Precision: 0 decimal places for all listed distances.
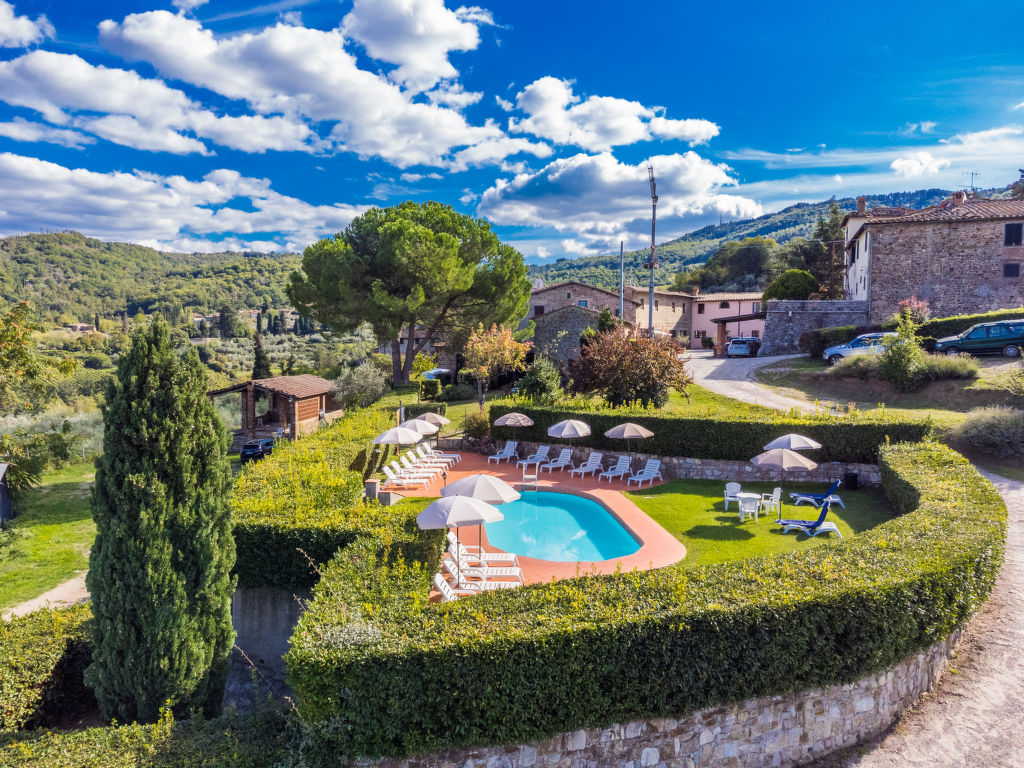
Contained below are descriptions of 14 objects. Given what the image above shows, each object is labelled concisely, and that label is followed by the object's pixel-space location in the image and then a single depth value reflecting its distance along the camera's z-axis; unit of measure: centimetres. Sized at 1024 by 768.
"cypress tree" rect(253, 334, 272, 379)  4019
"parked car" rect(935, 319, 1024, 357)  2408
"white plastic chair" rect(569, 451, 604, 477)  1841
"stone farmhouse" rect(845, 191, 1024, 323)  3002
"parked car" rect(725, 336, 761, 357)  3838
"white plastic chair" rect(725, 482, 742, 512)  1392
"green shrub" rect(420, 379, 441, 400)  3191
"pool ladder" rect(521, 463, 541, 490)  1674
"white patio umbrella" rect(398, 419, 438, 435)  1756
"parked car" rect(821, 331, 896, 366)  2638
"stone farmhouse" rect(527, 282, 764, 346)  4431
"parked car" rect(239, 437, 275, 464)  2338
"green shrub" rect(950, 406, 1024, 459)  1563
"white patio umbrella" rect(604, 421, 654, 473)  1622
